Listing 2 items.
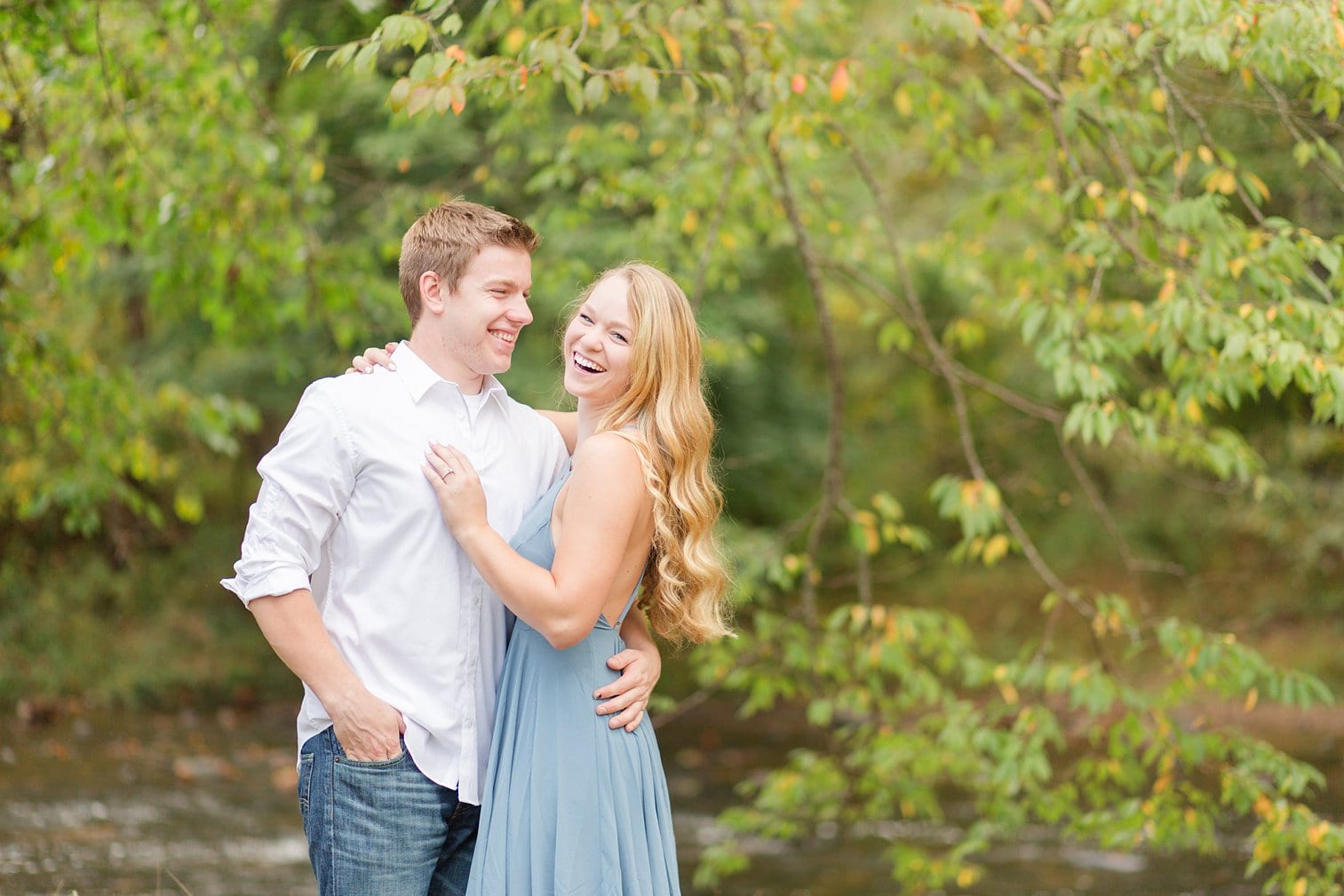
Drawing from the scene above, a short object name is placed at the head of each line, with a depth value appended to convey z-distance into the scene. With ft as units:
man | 16.24
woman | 16.70
